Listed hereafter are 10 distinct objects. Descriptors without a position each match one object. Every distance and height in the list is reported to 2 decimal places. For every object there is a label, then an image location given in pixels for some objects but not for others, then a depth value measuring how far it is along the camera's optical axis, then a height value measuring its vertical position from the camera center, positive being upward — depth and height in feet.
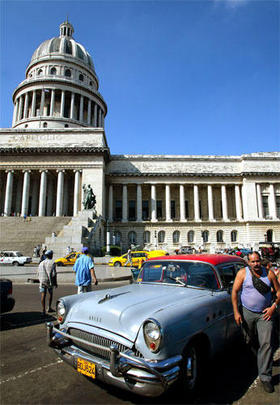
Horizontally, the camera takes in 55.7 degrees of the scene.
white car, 73.76 -5.31
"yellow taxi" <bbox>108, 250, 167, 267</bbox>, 73.10 -5.57
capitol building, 133.08 +31.78
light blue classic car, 9.75 -3.84
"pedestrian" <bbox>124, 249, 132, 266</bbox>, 73.20 -5.98
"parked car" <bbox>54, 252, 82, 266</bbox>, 67.56 -5.34
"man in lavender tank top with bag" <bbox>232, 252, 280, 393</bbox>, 11.96 -3.19
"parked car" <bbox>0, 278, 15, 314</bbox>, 20.36 -4.40
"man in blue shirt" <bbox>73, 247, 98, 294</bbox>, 23.07 -2.85
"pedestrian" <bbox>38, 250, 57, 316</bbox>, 24.26 -3.20
